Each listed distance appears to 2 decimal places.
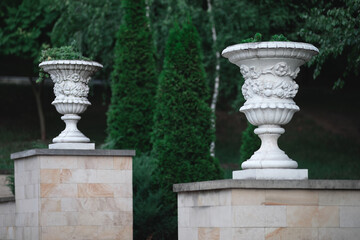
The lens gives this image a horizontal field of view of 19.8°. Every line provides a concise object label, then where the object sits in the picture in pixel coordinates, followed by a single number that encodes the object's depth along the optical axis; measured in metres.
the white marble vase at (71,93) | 14.17
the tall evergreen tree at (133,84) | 19.49
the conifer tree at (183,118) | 17.41
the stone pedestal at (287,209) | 8.86
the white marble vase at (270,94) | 9.28
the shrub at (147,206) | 16.23
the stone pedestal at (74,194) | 13.47
